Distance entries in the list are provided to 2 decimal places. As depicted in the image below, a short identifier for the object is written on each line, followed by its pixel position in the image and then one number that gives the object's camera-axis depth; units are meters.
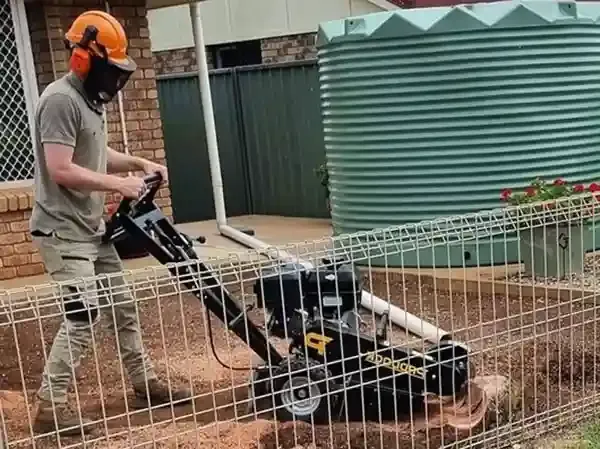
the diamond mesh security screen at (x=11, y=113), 6.95
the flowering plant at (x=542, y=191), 5.61
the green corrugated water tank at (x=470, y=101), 6.15
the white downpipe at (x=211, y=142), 7.89
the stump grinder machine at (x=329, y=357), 3.31
